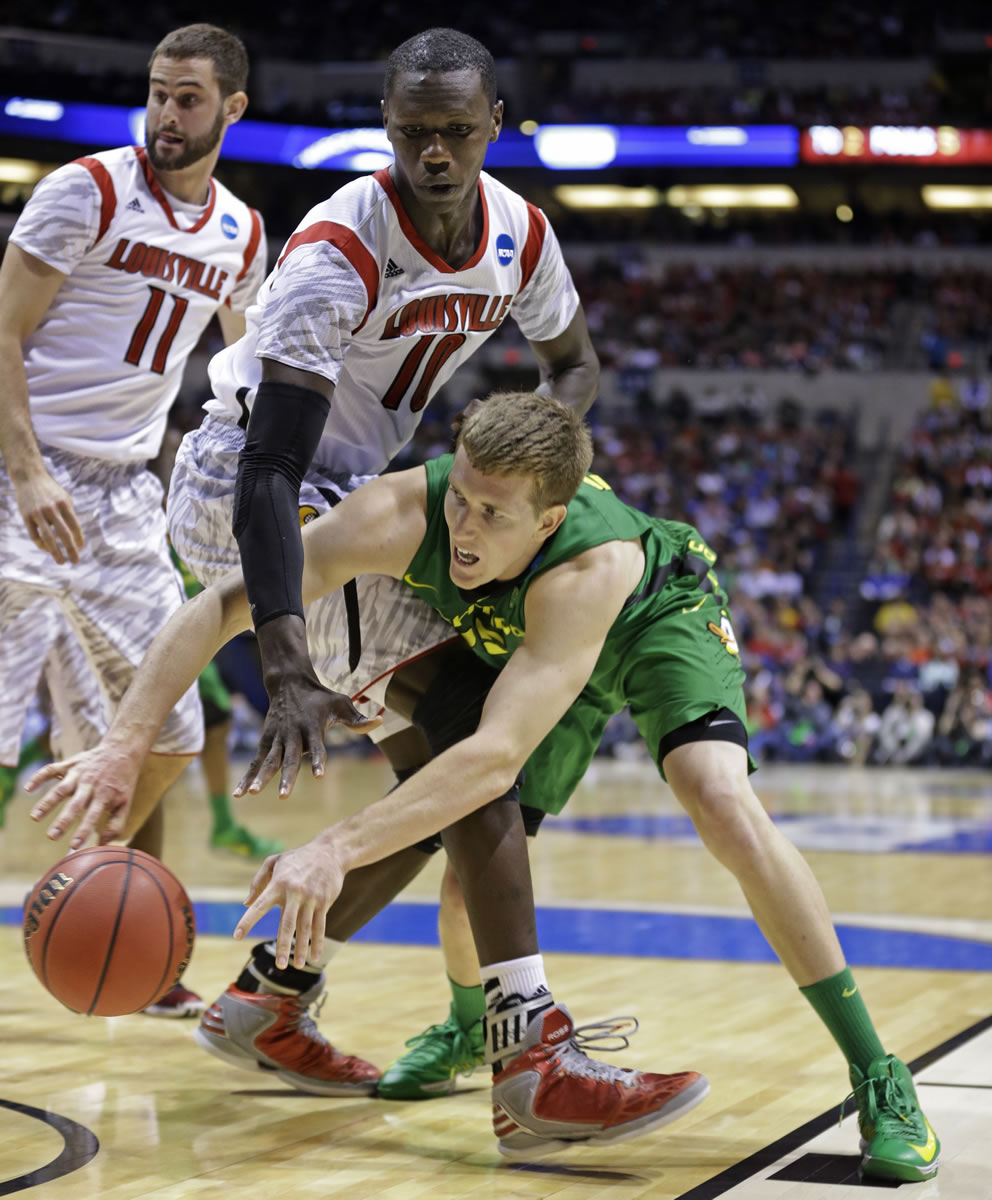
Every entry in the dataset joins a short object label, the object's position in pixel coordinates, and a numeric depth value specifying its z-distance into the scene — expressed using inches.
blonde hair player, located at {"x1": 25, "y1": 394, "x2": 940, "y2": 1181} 124.1
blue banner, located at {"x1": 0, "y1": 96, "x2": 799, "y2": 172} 1091.9
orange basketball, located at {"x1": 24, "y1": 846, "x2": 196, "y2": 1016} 133.0
